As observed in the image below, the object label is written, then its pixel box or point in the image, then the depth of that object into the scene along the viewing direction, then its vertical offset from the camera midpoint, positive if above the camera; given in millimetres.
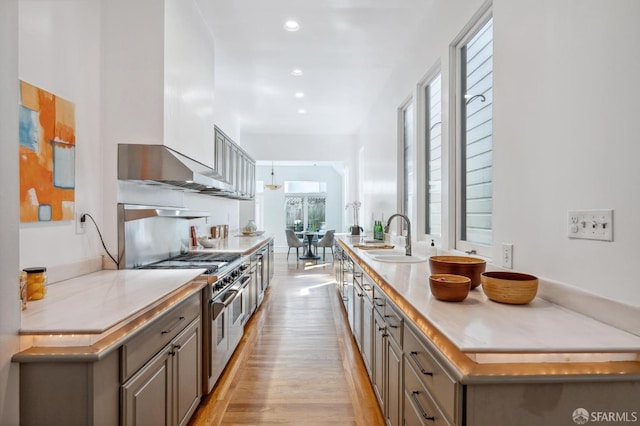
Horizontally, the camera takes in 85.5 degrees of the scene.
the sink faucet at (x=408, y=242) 3080 -256
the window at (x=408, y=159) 3934 +648
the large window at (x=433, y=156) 3096 +532
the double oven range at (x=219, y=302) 2340 -673
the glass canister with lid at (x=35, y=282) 1538 -307
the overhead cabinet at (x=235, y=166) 4709 +785
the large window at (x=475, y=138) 2152 +508
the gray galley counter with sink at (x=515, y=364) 971 -439
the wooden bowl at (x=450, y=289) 1439 -318
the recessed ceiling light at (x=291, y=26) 3307 +1825
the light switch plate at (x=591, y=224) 1170 -39
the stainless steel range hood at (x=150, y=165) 2371 +335
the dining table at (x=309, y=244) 9295 -823
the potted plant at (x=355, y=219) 5969 -120
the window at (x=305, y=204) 11531 +326
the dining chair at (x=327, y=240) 9008 -696
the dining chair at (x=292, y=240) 9038 -691
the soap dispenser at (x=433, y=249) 2801 -293
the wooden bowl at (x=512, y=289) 1393 -308
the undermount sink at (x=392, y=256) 2740 -378
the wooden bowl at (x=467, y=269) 1704 -274
